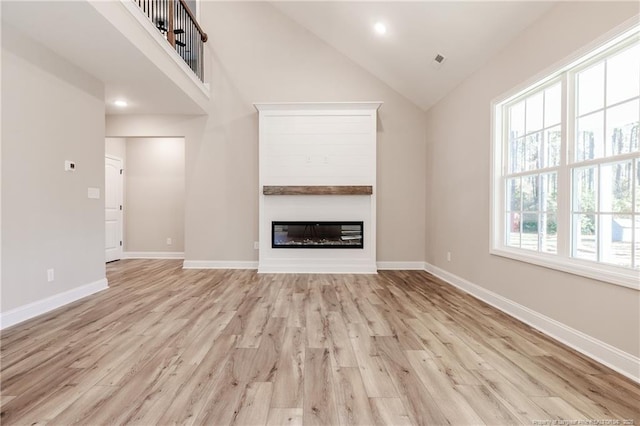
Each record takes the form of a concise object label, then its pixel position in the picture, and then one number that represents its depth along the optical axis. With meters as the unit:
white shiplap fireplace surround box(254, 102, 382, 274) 4.59
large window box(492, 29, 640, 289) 1.86
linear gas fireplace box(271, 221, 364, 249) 4.61
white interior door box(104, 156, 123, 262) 5.50
